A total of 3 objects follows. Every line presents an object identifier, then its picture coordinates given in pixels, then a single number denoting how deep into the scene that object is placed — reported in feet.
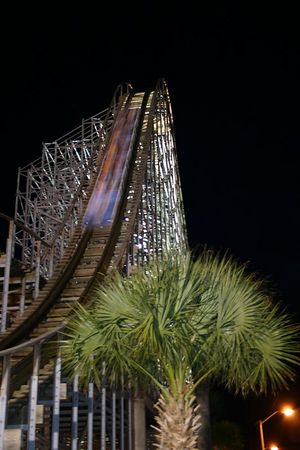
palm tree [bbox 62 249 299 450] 17.87
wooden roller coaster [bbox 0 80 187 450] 25.44
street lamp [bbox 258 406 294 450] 50.42
